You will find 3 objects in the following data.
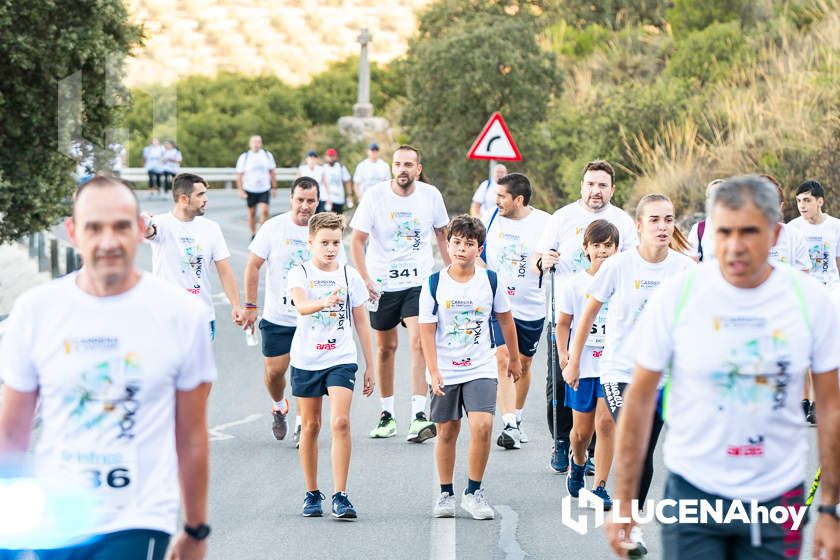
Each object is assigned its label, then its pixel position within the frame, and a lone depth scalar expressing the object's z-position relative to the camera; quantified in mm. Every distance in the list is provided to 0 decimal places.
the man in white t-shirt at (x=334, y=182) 28453
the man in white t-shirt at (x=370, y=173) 28062
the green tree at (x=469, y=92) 30516
